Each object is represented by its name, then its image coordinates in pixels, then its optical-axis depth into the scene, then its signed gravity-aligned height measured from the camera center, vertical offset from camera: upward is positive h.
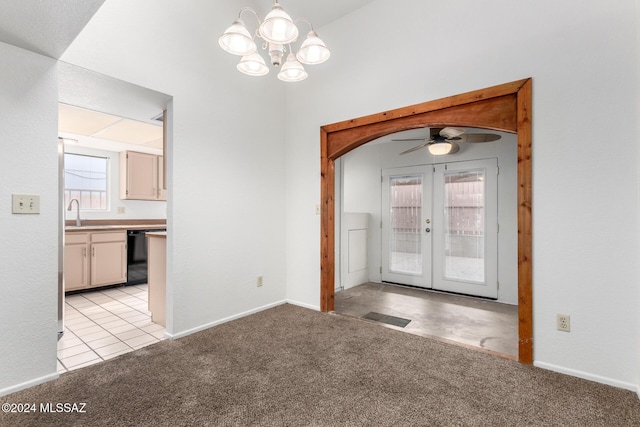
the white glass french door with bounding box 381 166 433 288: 4.88 -0.18
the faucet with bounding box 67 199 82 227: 4.94 -0.07
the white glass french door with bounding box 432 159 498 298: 4.32 -0.19
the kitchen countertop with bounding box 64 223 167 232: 4.45 -0.20
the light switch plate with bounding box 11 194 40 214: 1.95 +0.07
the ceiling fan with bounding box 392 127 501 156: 3.72 +0.95
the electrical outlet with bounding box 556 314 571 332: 2.15 -0.76
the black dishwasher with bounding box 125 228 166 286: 4.95 -0.69
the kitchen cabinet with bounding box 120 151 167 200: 5.45 +0.70
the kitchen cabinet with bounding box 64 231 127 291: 4.36 -0.66
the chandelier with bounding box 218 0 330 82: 1.83 +1.11
